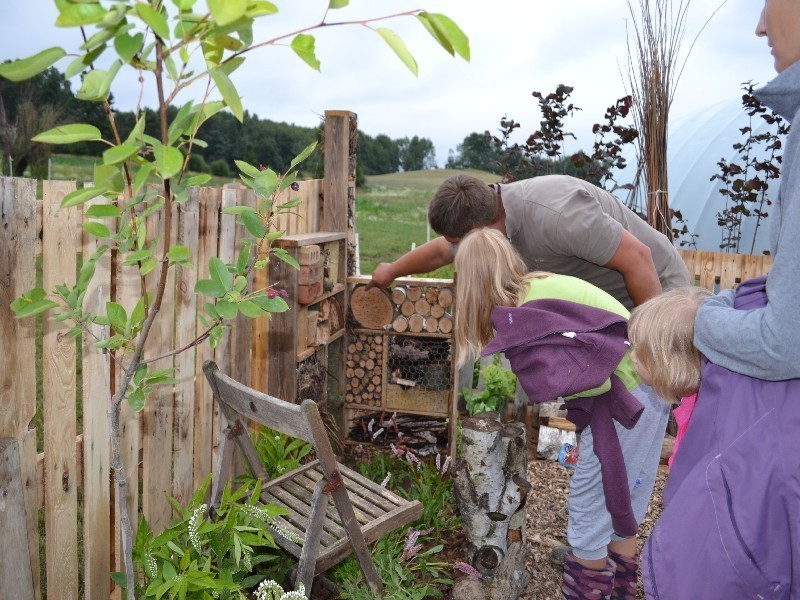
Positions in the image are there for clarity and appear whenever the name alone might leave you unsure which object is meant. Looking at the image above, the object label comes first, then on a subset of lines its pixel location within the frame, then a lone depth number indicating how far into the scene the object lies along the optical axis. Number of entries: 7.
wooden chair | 2.48
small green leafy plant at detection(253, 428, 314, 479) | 3.50
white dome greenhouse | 8.73
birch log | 3.23
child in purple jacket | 2.32
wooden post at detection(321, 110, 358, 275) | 4.17
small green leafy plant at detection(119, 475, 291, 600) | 2.38
